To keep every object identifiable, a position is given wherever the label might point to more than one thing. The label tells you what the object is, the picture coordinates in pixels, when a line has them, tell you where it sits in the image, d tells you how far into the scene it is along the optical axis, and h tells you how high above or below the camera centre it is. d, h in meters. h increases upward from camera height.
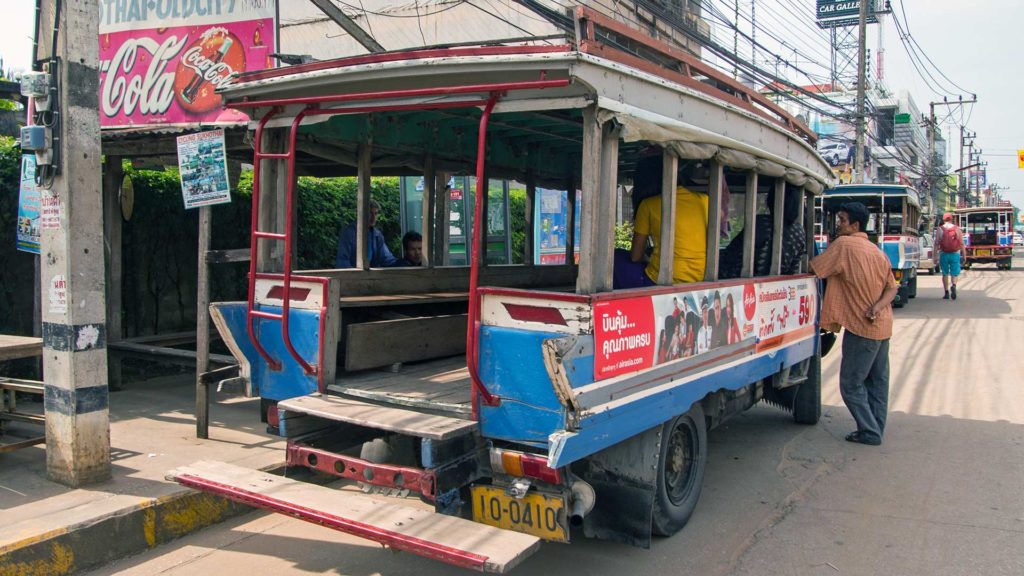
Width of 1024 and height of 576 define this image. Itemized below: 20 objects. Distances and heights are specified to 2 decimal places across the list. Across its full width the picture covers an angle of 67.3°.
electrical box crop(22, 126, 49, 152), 4.43 +0.71
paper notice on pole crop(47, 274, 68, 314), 4.52 -0.19
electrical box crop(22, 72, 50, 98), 4.48 +1.03
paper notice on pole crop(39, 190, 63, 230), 4.54 +0.31
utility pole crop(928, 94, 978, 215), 38.82 +6.94
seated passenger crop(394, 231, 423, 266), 7.95 +0.15
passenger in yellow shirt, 4.86 +0.19
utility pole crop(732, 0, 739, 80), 11.35 +3.91
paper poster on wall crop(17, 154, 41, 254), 5.93 +0.40
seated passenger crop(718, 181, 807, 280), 6.13 +0.16
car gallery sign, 41.72 +14.43
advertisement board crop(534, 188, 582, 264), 8.09 +0.42
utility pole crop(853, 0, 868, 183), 22.30 +5.35
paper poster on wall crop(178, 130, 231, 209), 5.59 +0.69
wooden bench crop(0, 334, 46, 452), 4.96 -0.85
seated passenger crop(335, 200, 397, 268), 7.28 +0.14
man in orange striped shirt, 6.45 -0.42
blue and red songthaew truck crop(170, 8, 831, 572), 3.39 -0.43
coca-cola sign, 6.45 +1.82
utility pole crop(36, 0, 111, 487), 4.51 -0.06
